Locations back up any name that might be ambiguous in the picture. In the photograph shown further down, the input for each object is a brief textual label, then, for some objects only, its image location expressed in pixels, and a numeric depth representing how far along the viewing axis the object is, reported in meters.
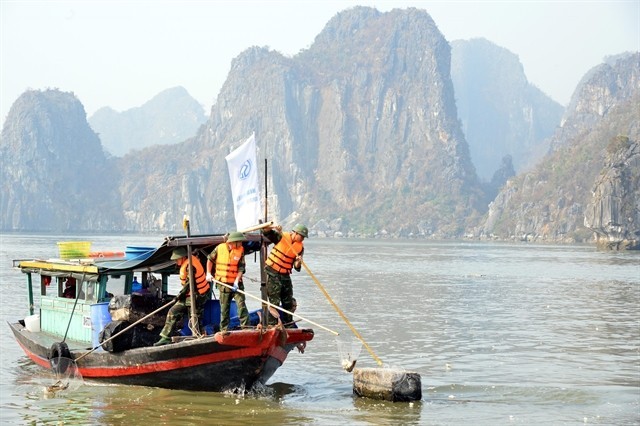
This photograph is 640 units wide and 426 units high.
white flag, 17.16
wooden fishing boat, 17.62
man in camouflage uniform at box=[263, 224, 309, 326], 18.39
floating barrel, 17.97
